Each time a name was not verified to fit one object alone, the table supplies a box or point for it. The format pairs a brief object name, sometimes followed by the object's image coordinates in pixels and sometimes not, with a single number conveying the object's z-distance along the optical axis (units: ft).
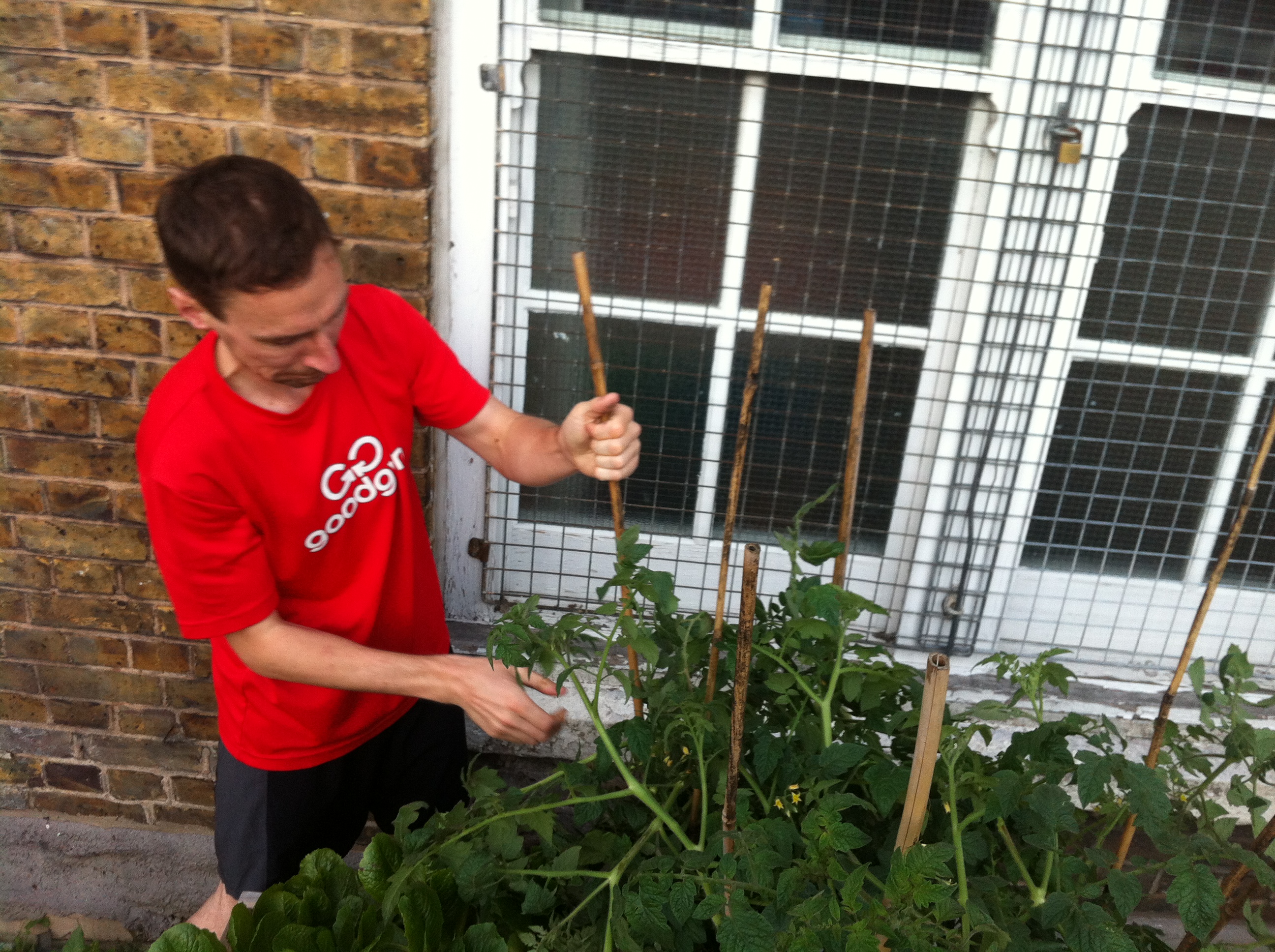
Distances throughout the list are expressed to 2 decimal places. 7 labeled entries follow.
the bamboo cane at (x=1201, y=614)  4.59
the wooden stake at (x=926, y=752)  3.47
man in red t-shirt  4.64
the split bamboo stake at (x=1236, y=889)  4.40
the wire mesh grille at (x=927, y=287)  6.58
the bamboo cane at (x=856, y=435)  4.91
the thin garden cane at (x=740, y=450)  4.31
